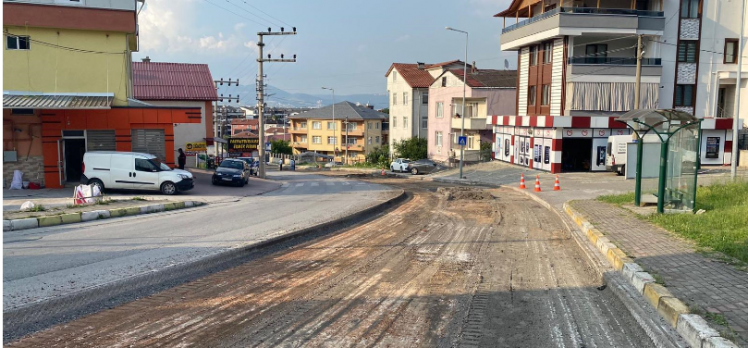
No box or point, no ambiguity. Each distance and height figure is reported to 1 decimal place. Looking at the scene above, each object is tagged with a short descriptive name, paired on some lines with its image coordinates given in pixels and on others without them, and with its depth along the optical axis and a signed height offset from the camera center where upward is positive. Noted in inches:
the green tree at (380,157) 2347.9 -103.5
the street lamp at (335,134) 3449.8 -0.9
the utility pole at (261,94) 1425.9 +102.4
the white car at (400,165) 1834.4 -101.0
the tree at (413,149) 2437.3 -62.1
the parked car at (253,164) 1670.8 -103.6
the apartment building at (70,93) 887.7 +66.2
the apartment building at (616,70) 1331.2 +166.2
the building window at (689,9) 1413.6 +323.9
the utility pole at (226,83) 2237.7 +205.4
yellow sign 1673.2 -43.2
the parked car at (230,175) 1058.1 -81.0
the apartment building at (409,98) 2581.2 +173.7
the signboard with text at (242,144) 1807.3 -35.8
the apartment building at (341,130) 3467.5 +25.4
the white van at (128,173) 833.5 -61.5
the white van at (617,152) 1226.0 -34.2
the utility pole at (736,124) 955.6 +24.1
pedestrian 1290.6 -61.6
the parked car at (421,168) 1788.6 -106.1
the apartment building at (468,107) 2010.3 +107.0
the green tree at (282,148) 4001.0 -104.9
